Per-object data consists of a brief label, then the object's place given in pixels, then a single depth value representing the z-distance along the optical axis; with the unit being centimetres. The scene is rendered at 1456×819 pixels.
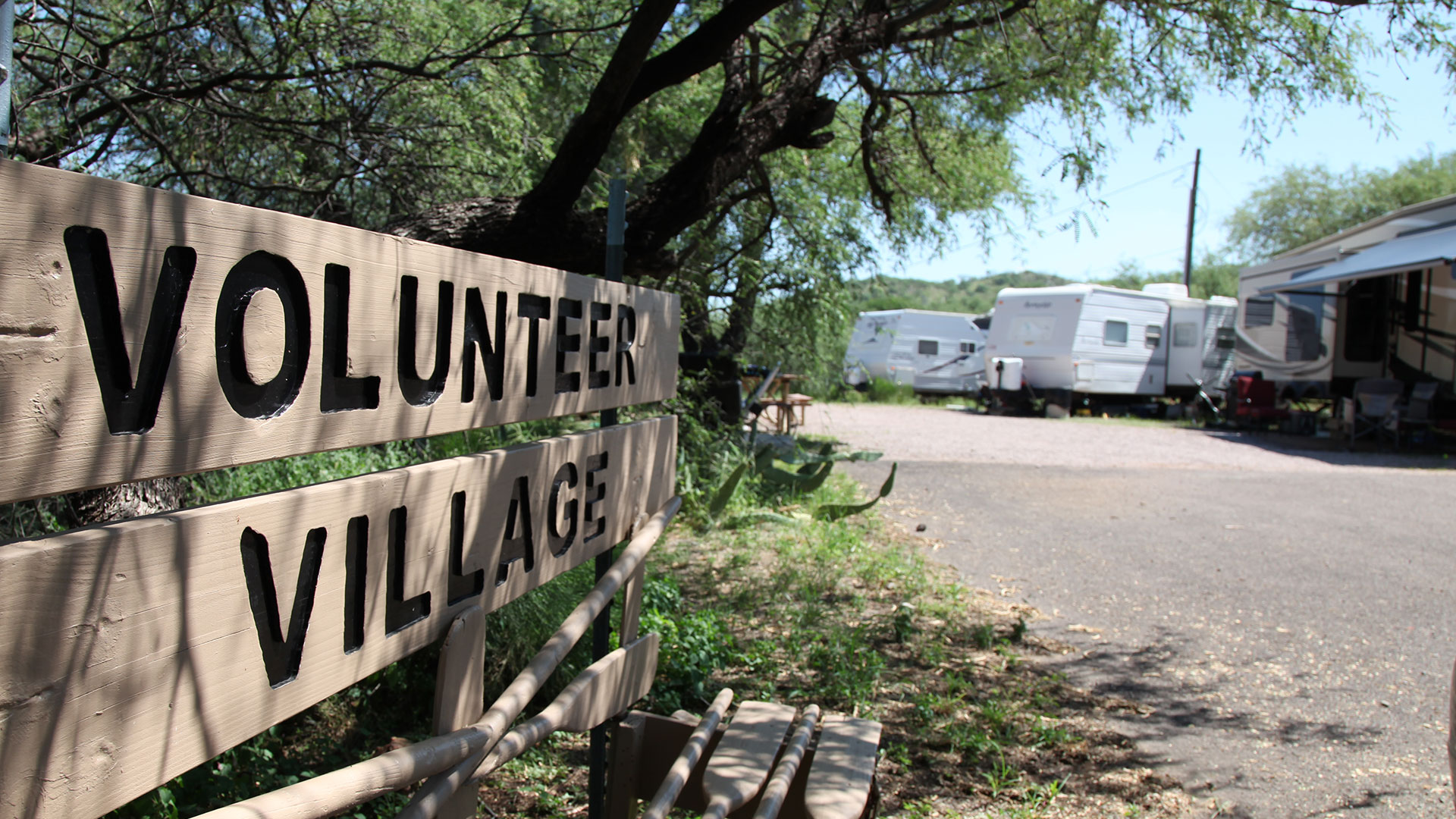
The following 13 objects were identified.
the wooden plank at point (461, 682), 147
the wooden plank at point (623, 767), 240
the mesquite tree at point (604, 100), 416
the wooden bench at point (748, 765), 212
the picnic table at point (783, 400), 1144
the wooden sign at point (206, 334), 87
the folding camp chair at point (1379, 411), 1399
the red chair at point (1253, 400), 1714
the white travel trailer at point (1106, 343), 1978
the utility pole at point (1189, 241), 3020
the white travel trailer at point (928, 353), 2508
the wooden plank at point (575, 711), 137
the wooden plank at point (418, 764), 110
